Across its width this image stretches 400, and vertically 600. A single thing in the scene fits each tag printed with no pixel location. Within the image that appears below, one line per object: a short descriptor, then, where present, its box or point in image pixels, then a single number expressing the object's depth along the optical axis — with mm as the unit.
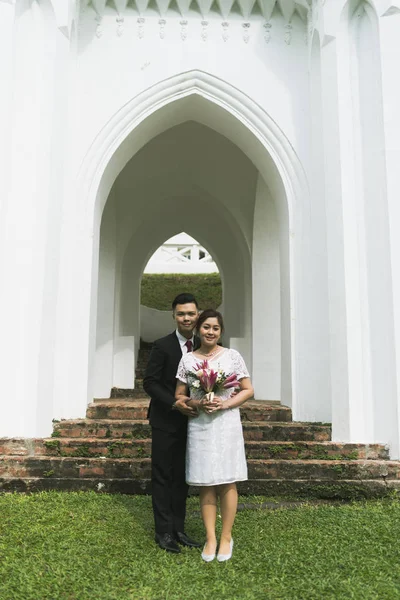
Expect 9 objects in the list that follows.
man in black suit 3152
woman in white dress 2877
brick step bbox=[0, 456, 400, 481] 4520
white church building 4926
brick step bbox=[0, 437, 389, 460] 4691
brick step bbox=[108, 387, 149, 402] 8164
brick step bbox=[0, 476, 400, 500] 4410
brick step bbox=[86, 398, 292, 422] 5645
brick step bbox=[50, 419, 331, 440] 5086
